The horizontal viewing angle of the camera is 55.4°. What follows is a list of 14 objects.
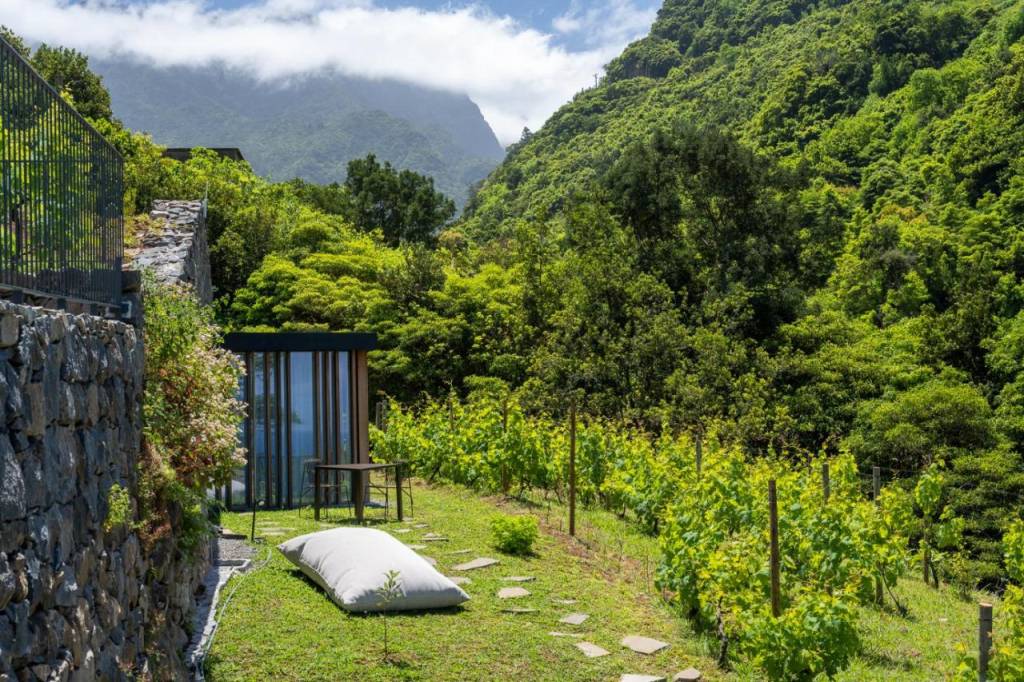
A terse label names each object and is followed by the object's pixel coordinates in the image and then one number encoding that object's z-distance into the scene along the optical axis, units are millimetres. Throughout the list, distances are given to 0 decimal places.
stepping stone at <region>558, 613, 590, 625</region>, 6547
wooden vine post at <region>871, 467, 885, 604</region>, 8430
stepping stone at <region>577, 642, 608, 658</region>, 5895
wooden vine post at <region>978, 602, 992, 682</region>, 4504
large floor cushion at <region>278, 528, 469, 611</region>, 6375
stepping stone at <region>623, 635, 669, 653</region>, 6102
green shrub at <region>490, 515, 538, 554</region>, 8242
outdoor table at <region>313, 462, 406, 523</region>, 9086
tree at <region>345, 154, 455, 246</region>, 34812
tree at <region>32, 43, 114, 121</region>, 21812
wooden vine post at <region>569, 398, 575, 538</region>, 9203
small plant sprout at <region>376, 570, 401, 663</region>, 6215
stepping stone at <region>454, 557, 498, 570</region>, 7735
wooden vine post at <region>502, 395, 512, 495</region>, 11261
